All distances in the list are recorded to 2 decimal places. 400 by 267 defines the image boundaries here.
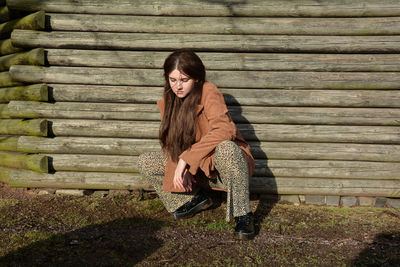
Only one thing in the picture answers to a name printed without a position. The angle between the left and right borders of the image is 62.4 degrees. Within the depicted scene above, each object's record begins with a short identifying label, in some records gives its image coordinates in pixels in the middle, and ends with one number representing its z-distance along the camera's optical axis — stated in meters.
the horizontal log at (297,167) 4.19
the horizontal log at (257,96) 4.12
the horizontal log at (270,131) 4.14
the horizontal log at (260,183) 4.21
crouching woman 3.11
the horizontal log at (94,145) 4.28
